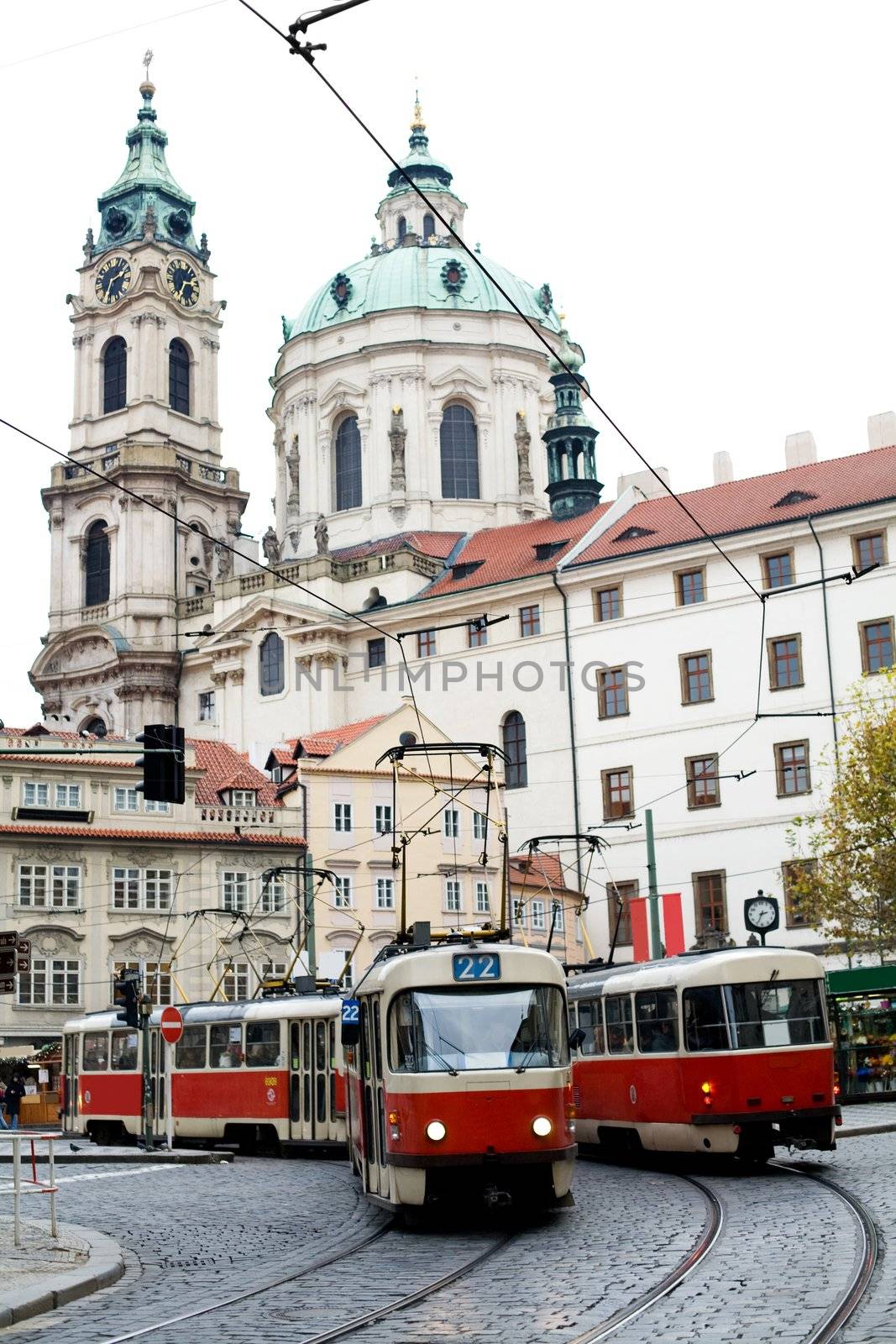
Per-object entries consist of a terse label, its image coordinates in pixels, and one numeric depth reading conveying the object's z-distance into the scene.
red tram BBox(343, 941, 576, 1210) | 15.87
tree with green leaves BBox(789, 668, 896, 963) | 42.22
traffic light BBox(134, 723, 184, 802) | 21.44
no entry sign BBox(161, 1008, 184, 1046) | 28.92
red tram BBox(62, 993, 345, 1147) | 29.03
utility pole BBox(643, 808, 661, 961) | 43.34
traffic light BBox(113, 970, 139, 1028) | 32.44
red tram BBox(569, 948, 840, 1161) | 20.38
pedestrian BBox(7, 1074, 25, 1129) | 39.92
